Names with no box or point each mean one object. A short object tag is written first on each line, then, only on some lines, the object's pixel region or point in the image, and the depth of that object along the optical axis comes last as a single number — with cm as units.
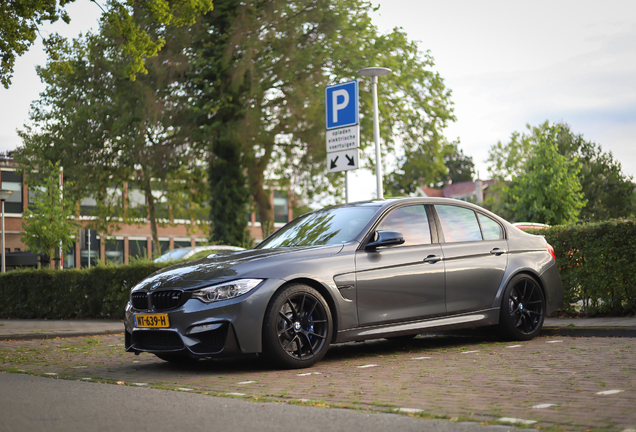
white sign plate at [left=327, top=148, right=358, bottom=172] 1261
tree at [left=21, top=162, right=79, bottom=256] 3622
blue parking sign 1277
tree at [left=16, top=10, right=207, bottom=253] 2527
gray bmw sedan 650
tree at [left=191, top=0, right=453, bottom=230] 2519
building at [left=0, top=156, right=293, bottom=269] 5203
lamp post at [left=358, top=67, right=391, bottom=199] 1453
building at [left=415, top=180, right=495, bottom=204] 9975
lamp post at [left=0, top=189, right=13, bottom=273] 3040
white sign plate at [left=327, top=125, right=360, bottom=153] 1266
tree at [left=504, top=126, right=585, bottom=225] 4353
